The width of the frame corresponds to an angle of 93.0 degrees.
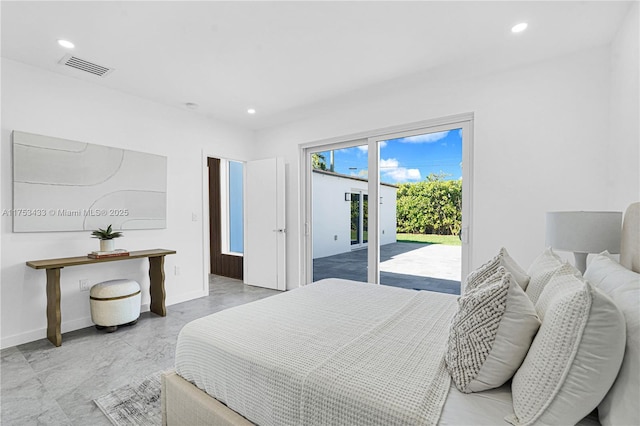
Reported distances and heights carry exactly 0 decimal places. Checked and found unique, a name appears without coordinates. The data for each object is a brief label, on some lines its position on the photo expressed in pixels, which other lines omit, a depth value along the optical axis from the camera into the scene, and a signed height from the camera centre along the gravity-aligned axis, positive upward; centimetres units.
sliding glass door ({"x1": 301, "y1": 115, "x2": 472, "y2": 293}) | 344 +5
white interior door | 473 -21
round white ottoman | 304 -94
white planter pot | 313 -35
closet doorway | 583 +1
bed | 82 -61
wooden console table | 277 -65
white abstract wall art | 286 +27
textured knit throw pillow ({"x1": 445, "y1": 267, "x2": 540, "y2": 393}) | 101 -43
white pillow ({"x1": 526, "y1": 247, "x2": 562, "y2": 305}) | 137 -29
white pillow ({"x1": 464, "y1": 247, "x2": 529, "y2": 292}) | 145 -30
